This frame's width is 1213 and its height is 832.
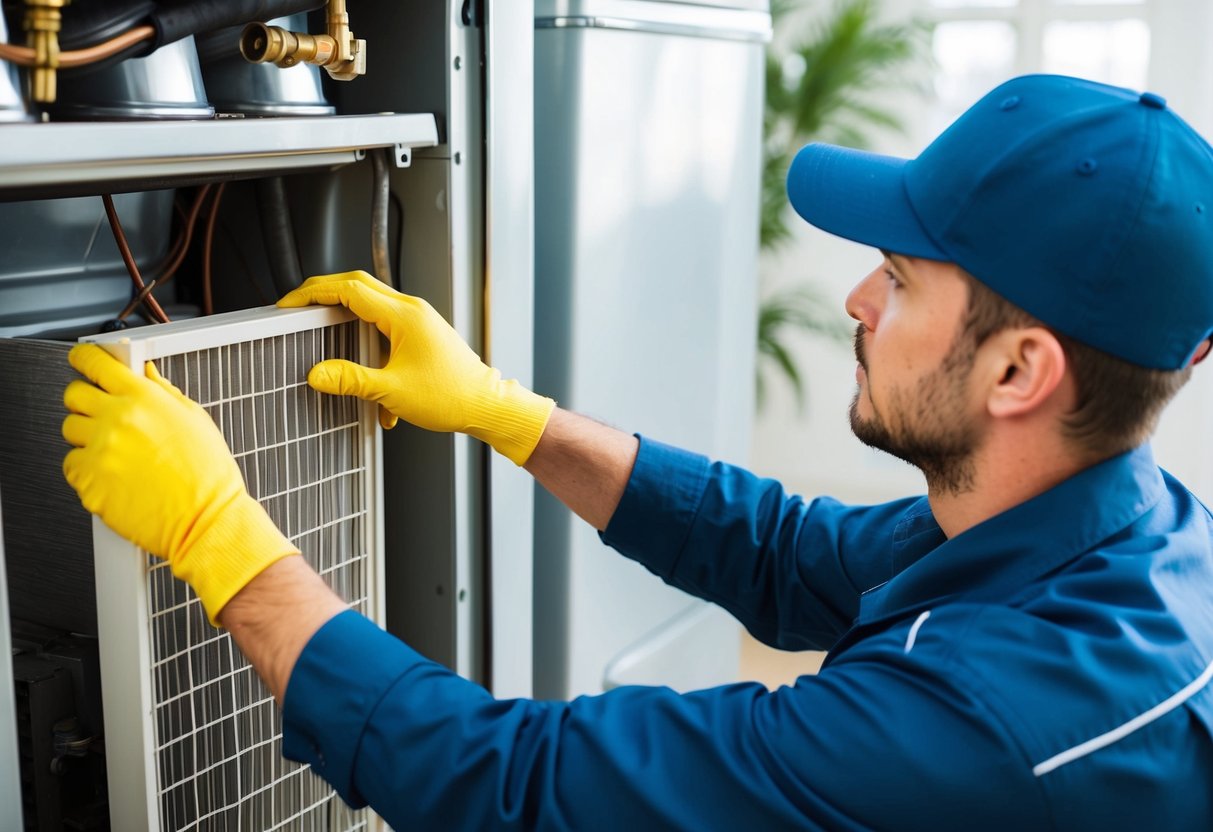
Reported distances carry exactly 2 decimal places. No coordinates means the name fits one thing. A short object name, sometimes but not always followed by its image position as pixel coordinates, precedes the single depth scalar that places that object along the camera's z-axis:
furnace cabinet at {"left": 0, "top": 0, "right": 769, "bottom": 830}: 1.06
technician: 0.93
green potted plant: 3.41
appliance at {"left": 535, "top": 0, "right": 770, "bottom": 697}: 1.52
